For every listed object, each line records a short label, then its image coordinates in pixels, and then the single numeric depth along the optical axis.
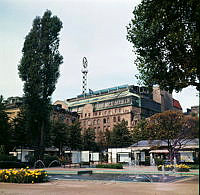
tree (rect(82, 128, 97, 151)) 63.69
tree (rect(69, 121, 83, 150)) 57.25
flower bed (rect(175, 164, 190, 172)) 21.85
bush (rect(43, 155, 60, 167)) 34.44
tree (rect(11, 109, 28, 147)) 40.34
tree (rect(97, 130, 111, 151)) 63.04
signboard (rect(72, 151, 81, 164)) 34.84
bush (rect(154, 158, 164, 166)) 35.94
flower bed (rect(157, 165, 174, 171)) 23.92
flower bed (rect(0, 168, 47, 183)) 13.17
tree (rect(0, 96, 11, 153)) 34.47
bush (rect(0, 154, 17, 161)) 28.38
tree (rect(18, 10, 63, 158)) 32.03
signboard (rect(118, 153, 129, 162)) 41.76
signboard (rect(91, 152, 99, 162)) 38.96
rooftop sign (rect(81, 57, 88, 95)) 108.16
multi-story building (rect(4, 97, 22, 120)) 71.24
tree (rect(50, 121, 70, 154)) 51.50
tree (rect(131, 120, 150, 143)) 55.37
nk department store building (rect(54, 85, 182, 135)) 84.62
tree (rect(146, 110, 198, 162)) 32.53
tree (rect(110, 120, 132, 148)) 58.88
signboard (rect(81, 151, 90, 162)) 37.09
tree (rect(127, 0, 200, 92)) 11.72
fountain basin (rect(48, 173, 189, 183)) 14.84
